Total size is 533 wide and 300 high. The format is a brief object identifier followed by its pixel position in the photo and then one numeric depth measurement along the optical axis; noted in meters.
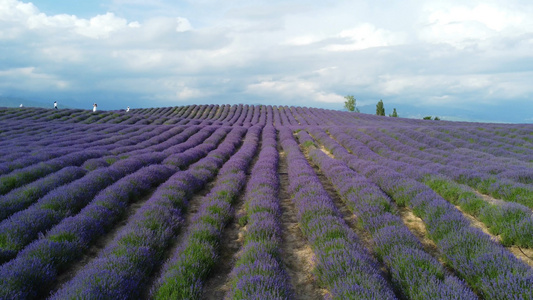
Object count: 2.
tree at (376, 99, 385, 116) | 58.98
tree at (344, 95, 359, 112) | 76.06
